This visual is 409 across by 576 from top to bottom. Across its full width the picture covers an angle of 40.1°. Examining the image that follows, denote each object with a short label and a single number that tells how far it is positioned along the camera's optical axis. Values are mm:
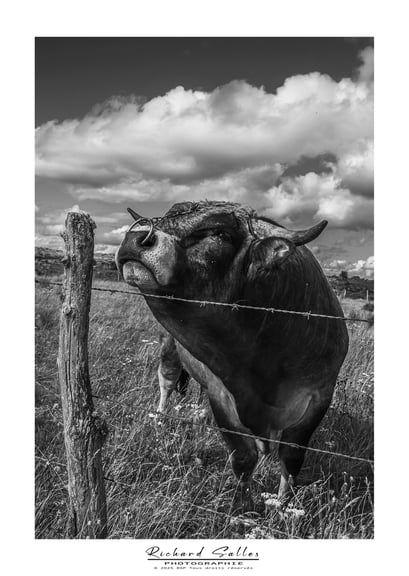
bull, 3096
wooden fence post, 2664
